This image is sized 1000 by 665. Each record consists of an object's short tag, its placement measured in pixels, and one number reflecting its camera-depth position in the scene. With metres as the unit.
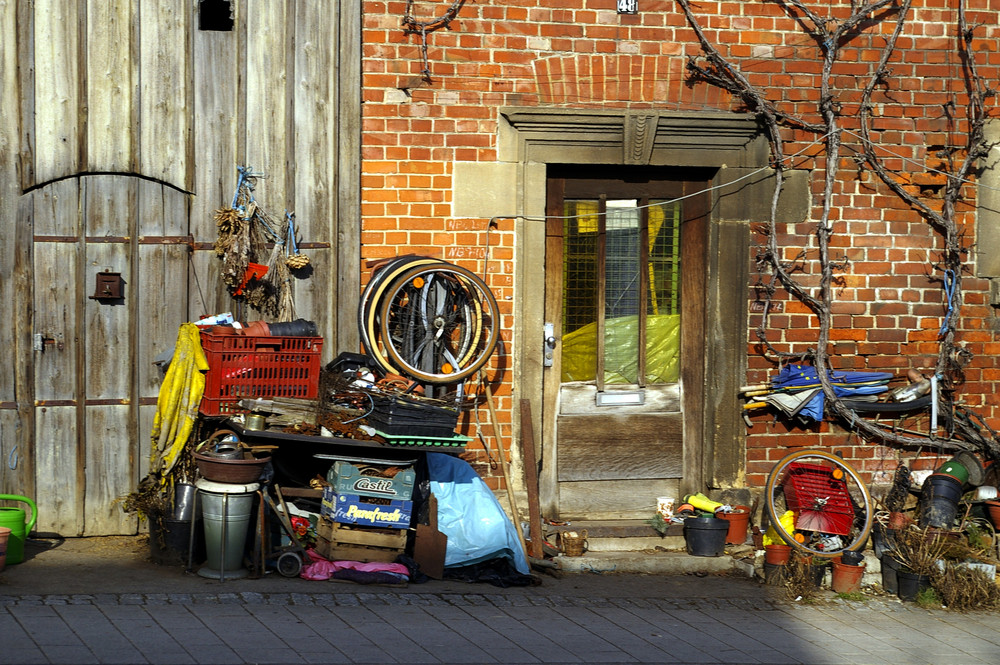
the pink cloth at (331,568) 12.84
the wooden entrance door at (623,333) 15.37
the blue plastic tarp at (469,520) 13.41
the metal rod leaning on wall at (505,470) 14.18
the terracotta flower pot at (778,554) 14.05
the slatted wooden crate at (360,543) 13.04
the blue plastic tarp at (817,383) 15.15
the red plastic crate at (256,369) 12.88
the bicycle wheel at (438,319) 13.73
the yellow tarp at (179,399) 13.06
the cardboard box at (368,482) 12.89
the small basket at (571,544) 14.30
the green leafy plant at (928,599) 13.56
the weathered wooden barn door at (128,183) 13.77
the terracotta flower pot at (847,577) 13.82
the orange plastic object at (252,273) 13.98
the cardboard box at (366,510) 12.89
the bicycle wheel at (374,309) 13.41
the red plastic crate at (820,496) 14.98
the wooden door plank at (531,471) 14.23
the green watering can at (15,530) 12.84
